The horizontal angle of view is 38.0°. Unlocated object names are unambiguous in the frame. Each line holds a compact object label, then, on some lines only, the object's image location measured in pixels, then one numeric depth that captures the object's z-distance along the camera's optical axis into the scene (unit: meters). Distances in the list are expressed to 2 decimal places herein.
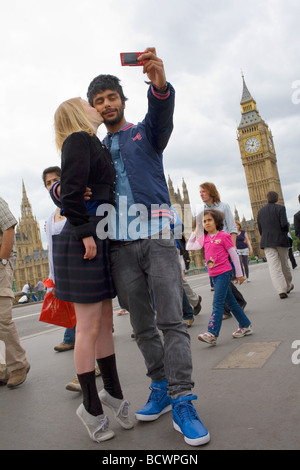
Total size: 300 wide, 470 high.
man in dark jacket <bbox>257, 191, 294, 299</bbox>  7.25
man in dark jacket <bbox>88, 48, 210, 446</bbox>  2.31
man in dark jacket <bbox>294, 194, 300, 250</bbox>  7.57
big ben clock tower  110.19
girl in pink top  4.16
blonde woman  2.27
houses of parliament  98.31
